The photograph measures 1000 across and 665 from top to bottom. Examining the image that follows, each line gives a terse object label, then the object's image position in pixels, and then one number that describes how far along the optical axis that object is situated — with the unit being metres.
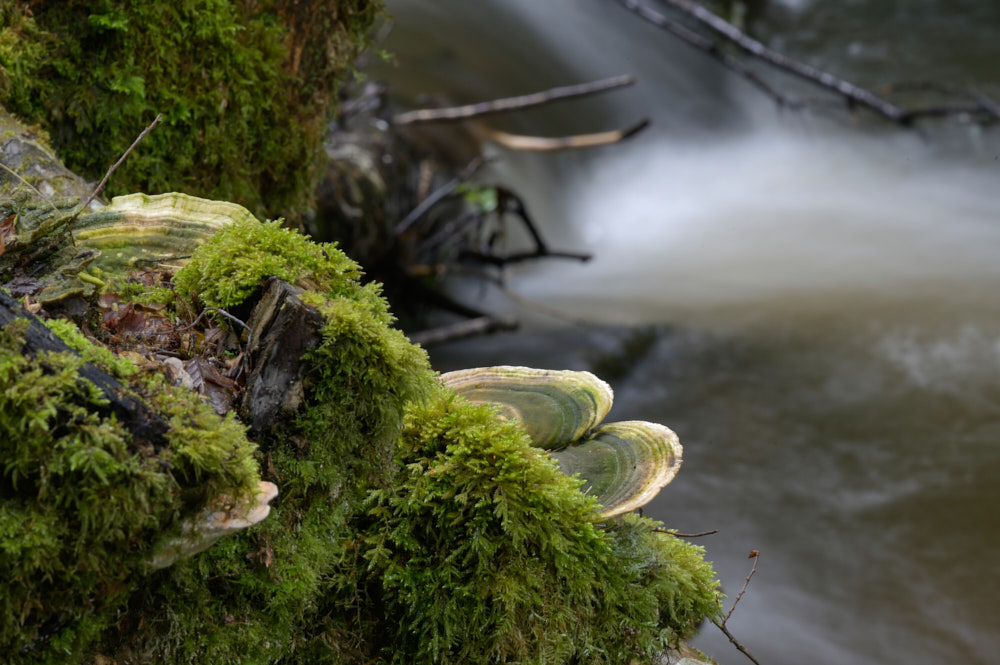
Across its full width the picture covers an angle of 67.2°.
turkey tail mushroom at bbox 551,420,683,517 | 2.04
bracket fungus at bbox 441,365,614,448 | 2.23
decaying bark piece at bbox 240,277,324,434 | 1.78
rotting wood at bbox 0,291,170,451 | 1.48
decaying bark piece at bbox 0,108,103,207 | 2.37
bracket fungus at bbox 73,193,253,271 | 2.03
